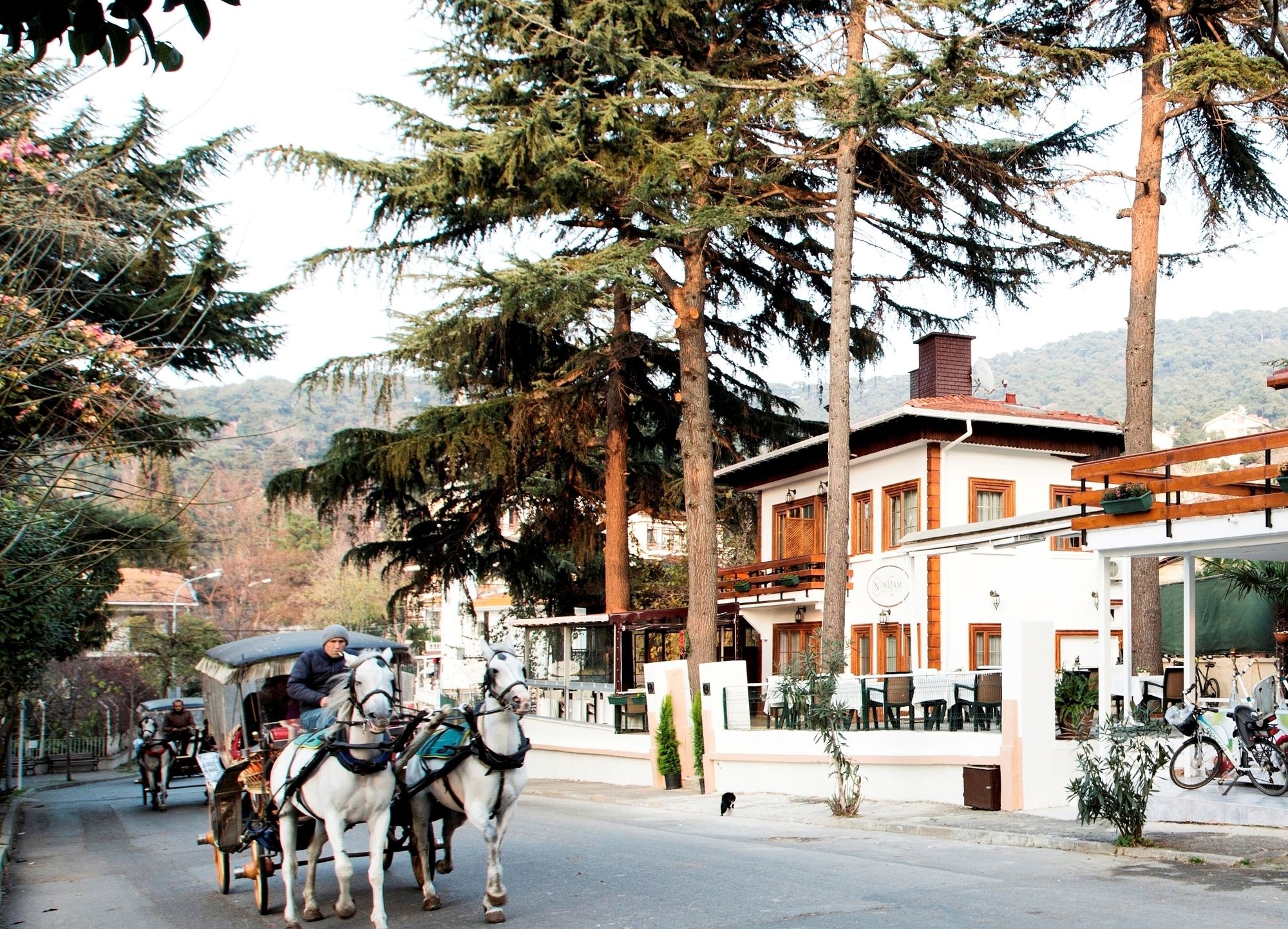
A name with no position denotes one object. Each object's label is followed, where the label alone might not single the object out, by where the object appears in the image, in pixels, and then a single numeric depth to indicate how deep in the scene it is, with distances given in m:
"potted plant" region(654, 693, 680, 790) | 21.73
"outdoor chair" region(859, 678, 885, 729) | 18.83
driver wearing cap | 10.56
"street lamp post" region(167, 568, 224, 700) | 53.75
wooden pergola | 15.52
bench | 43.78
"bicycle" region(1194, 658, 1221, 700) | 22.16
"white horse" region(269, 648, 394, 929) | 8.95
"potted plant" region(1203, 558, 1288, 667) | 24.41
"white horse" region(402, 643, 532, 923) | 9.41
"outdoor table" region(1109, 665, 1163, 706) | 18.39
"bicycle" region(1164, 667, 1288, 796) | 13.31
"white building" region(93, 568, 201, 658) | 60.53
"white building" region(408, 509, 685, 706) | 46.19
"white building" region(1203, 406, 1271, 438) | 99.94
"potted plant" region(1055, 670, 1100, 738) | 17.98
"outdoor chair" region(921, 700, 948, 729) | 17.88
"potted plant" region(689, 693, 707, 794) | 21.31
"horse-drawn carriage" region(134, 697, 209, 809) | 23.09
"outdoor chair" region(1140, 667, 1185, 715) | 18.20
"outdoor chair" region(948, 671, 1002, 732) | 16.92
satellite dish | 30.55
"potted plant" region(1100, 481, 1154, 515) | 16.53
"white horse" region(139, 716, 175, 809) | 23.08
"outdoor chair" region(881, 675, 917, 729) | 18.17
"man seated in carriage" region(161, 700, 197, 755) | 23.47
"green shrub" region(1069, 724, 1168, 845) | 11.98
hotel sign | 23.75
